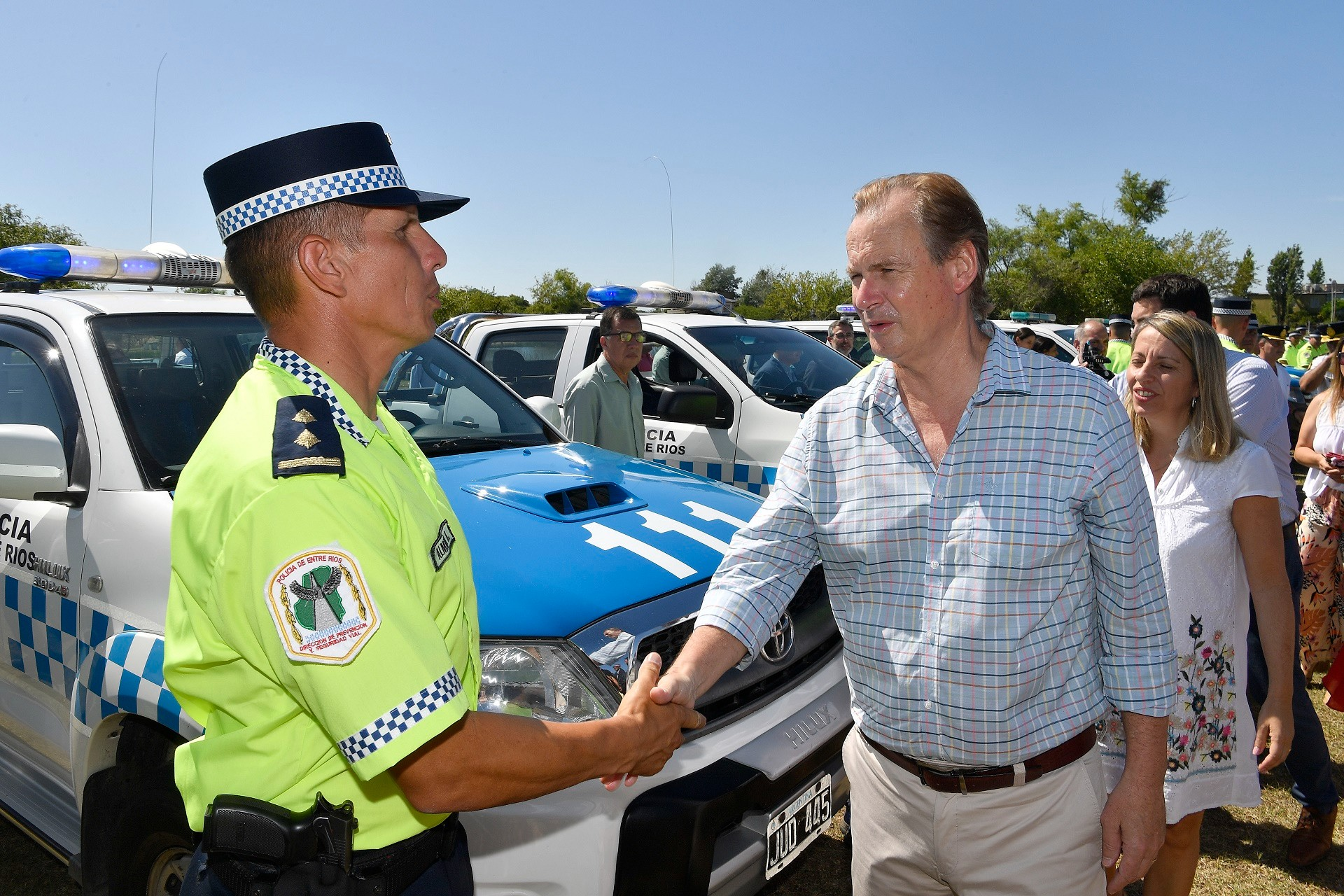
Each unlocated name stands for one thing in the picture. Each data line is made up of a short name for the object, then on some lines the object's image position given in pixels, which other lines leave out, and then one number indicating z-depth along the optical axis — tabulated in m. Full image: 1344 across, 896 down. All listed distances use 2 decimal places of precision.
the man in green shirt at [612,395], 4.98
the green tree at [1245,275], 59.72
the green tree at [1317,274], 100.50
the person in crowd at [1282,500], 3.35
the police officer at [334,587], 1.13
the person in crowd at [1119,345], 8.77
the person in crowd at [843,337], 9.08
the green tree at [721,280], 62.76
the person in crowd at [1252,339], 7.79
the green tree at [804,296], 38.50
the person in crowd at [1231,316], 5.48
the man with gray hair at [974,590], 1.64
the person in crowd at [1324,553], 4.61
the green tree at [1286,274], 88.00
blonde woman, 2.45
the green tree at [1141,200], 53.75
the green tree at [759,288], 66.25
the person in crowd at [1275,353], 7.62
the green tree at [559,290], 47.19
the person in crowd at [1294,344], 18.11
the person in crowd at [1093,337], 10.09
